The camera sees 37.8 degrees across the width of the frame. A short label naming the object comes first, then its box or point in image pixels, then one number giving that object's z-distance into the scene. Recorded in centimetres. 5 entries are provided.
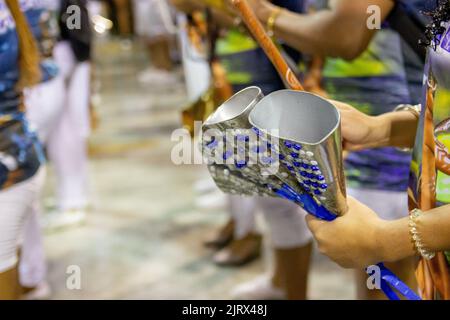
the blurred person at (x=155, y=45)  659
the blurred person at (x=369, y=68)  154
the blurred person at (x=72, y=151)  336
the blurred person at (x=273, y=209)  224
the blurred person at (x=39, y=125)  256
